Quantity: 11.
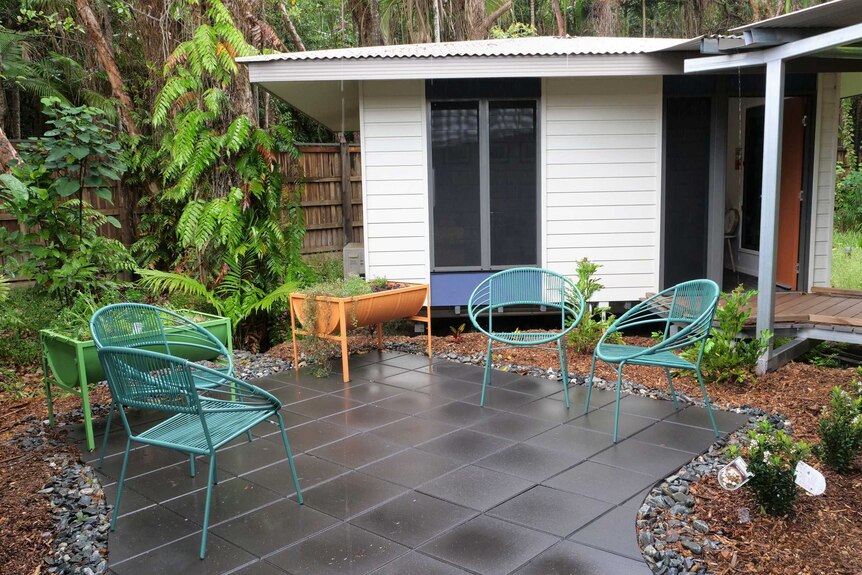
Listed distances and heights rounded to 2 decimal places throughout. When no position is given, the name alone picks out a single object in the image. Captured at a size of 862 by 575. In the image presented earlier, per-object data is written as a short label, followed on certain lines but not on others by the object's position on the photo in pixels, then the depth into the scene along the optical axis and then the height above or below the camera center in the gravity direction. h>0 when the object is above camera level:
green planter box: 3.94 -0.85
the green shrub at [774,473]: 2.78 -1.08
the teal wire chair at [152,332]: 3.79 -0.67
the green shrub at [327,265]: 9.81 -0.73
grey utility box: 7.84 -0.51
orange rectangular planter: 5.26 -0.75
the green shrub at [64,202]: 4.47 +0.13
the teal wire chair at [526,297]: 4.66 -0.68
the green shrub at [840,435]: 3.19 -1.07
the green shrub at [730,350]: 4.81 -1.00
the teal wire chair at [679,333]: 3.91 -0.72
